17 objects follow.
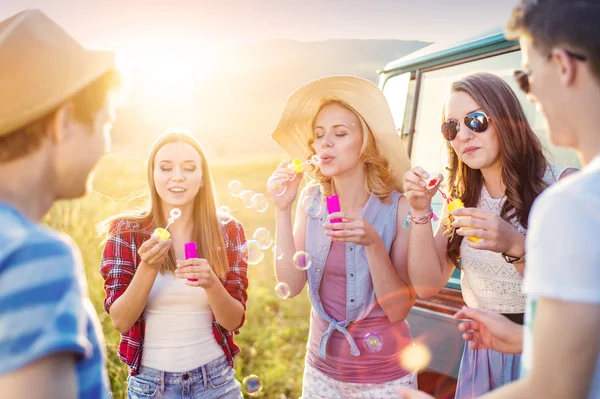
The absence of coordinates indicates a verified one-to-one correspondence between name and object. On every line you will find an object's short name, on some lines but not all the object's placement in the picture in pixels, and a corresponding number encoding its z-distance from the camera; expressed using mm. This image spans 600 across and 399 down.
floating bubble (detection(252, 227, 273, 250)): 2742
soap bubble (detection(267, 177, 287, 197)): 2508
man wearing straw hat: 812
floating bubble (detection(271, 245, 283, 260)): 2510
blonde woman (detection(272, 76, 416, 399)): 2262
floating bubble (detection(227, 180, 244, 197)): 2936
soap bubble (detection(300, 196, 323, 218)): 2572
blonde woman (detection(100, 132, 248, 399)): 2217
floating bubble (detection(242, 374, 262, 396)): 2744
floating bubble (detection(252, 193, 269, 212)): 2889
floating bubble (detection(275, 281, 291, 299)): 2525
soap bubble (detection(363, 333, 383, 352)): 2266
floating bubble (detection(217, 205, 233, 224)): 2642
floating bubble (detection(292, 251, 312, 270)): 2436
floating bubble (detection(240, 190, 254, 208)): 2912
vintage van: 3137
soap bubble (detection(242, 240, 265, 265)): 2570
